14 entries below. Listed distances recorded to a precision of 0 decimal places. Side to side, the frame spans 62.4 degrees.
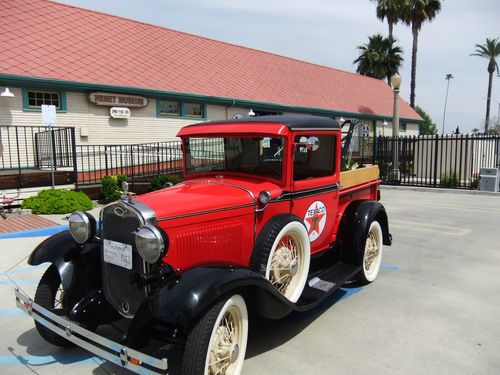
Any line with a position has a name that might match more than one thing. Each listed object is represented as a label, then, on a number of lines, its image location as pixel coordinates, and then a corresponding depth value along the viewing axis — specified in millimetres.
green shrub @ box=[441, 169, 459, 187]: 14727
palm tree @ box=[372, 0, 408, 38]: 29781
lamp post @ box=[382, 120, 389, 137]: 24800
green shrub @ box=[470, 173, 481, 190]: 14317
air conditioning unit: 13367
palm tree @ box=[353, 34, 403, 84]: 33375
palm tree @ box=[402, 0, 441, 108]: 29016
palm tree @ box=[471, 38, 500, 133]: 48784
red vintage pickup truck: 2604
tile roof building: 11773
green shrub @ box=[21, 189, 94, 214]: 8836
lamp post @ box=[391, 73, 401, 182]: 16219
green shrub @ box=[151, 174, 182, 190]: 10609
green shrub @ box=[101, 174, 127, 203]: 10000
